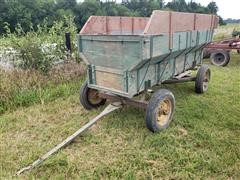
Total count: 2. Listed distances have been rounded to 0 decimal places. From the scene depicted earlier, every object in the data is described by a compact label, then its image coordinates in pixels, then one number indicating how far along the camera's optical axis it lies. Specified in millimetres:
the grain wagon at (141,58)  2429
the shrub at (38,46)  4353
